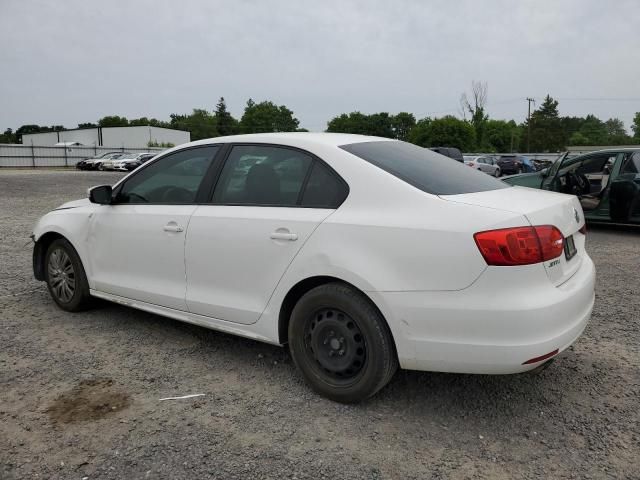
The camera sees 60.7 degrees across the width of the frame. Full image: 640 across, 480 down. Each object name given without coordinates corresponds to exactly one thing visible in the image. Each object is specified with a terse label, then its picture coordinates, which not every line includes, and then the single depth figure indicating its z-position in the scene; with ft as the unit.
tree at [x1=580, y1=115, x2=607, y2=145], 376.44
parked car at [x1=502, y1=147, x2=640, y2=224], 29.63
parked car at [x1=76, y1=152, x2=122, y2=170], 143.33
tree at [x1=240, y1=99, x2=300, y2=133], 372.38
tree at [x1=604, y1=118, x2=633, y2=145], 351.67
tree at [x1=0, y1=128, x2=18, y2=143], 355.66
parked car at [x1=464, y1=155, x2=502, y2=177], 106.01
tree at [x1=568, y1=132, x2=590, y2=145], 351.89
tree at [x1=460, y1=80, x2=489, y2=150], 242.37
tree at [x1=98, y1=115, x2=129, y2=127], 373.63
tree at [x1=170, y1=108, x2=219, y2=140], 388.78
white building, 249.96
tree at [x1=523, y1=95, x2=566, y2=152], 295.07
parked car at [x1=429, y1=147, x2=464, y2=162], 83.56
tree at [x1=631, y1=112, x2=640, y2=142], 358.23
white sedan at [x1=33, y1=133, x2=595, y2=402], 8.80
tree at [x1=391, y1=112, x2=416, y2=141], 378.94
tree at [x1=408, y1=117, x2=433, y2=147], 244.03
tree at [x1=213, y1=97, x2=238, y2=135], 405.80
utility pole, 252.21
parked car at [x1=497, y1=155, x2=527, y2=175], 111.04
